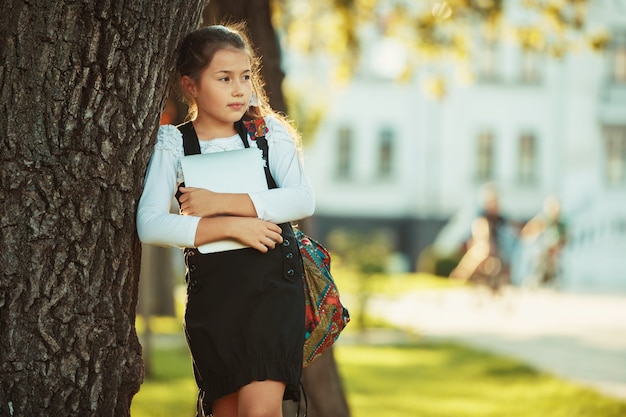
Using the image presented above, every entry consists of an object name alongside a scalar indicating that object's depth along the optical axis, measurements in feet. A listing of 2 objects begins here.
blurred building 243.73
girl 23.49
